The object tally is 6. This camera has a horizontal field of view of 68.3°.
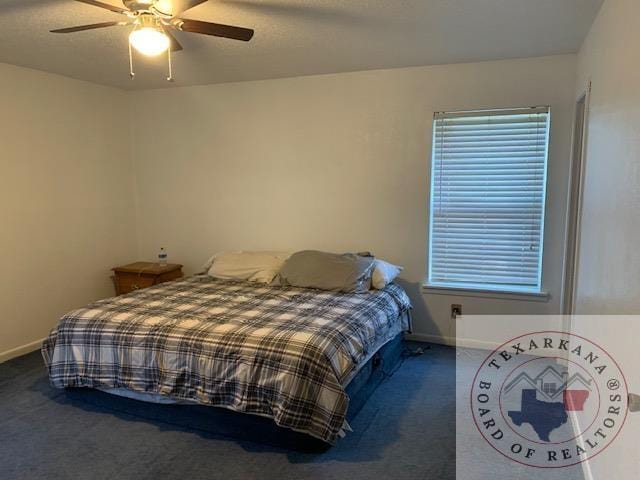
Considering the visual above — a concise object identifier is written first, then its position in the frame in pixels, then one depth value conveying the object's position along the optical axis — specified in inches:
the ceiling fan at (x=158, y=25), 88.3
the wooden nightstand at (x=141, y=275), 170.2
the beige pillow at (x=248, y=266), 149.6
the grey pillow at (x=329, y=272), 135.9
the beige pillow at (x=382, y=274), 139.3
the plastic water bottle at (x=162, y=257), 179.8
